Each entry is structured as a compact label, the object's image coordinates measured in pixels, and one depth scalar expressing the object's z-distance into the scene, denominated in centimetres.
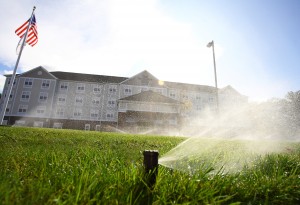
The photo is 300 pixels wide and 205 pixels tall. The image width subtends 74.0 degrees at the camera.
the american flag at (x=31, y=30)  1932
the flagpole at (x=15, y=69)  1855
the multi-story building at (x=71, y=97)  4716
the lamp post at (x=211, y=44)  2589
